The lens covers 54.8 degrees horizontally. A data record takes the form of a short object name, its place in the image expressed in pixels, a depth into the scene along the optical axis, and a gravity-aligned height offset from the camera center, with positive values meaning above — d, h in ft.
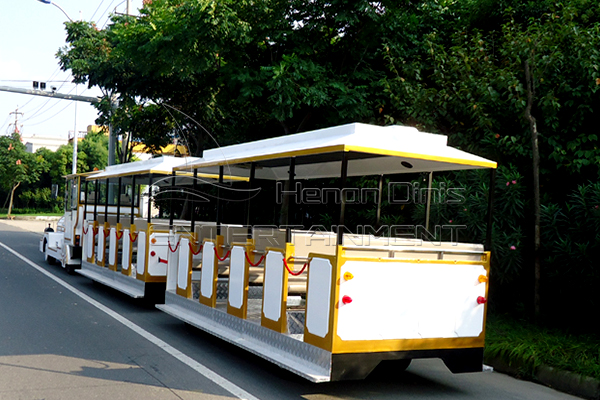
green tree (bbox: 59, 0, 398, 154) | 36.86 +11.12
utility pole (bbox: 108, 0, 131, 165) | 62.64 +7.34
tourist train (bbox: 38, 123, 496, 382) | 17.10 -2.40
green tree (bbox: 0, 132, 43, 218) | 166.40 +11.14
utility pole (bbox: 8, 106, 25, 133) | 199.31 +30.56
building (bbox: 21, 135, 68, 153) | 285.23 +30.81
